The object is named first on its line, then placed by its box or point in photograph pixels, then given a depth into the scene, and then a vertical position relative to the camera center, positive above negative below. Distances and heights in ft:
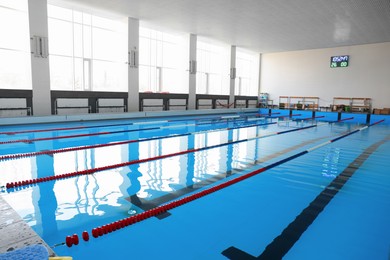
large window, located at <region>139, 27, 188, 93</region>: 47.60 +7.12
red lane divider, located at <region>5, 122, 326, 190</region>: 10.56 -3.40
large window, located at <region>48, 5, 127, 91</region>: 37.06 +7.07
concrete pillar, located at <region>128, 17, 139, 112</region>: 39.47 +5.60
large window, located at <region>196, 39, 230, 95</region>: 58.08 +7.38
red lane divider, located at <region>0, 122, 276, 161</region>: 15.01 -3.31
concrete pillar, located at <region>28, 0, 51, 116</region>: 30.07 +3.78
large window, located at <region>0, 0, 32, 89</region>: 31.73 +6.85
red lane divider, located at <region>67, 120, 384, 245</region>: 7.13 -3.49
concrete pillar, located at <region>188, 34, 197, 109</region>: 48.82 +4.67
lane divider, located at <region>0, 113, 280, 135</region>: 22.59 -3.04
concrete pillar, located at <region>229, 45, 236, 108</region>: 57.72 +6.52
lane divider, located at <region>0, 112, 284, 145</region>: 19.02 -3.17
